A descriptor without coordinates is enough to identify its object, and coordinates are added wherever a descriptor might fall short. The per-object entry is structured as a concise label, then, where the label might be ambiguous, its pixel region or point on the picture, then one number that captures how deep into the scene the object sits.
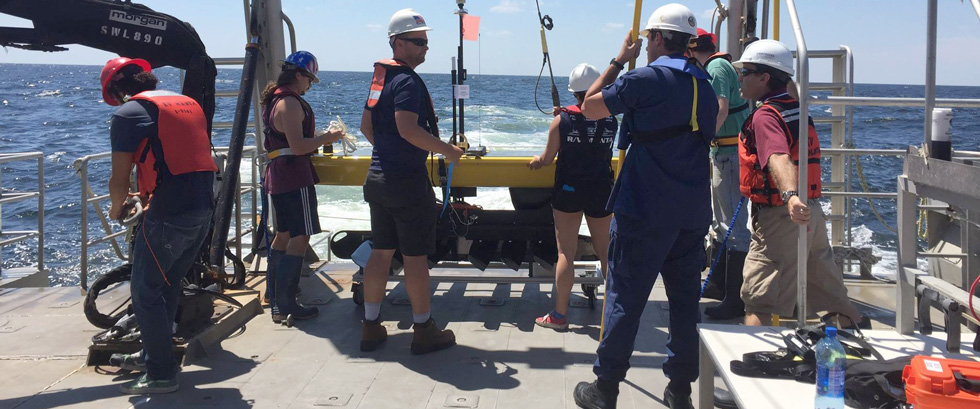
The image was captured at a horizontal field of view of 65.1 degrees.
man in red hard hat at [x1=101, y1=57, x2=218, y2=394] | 3.58
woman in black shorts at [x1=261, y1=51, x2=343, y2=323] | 4.71
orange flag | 5.29
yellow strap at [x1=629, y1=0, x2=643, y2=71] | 3.36
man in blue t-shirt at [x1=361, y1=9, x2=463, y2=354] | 4.02
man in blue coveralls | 3.13
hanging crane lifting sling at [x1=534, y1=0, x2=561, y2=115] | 5.19
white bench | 2.26
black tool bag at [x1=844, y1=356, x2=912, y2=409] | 2.12
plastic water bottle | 2.13
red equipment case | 1.87
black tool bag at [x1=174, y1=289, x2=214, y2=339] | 4.37
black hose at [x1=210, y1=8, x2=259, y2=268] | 5.08
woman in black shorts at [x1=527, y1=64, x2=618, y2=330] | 4.47
